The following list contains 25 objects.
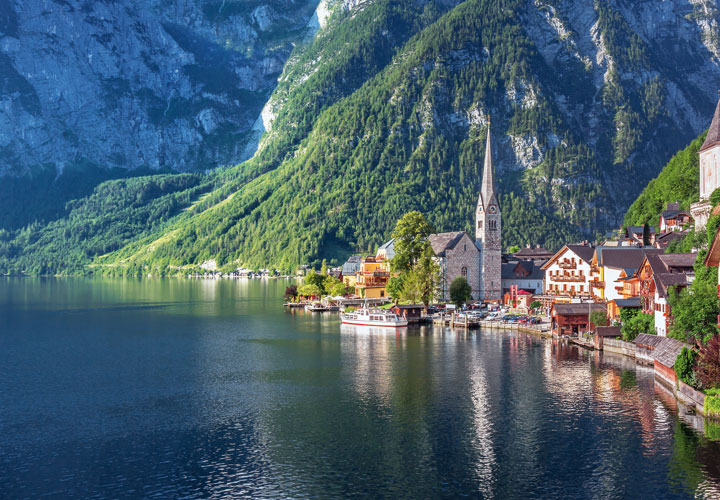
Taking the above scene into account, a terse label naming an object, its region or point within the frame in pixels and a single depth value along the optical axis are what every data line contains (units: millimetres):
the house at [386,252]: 189250
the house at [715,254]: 73606
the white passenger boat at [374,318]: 136375
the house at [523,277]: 161375
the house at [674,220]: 132625
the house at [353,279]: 197650
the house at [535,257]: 192250
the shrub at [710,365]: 63750
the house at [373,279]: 179625
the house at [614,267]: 113681
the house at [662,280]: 85438
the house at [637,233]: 144288
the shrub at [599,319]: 107875
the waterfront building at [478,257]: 160000
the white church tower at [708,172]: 100812
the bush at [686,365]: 69062
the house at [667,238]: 113869
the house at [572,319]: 112812
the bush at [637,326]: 92688
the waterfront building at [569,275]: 139625
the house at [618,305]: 99812
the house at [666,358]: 74250
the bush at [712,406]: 61594
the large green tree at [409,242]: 156875
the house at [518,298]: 148750
